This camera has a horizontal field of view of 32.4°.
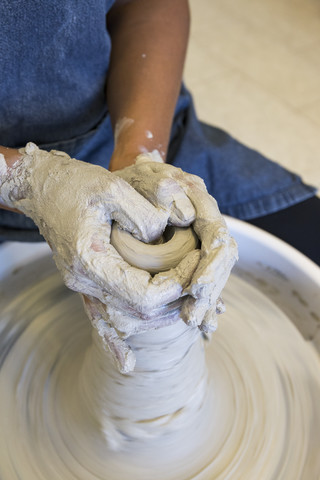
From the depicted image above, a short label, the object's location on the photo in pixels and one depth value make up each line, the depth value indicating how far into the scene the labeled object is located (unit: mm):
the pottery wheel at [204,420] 978
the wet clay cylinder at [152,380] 764
